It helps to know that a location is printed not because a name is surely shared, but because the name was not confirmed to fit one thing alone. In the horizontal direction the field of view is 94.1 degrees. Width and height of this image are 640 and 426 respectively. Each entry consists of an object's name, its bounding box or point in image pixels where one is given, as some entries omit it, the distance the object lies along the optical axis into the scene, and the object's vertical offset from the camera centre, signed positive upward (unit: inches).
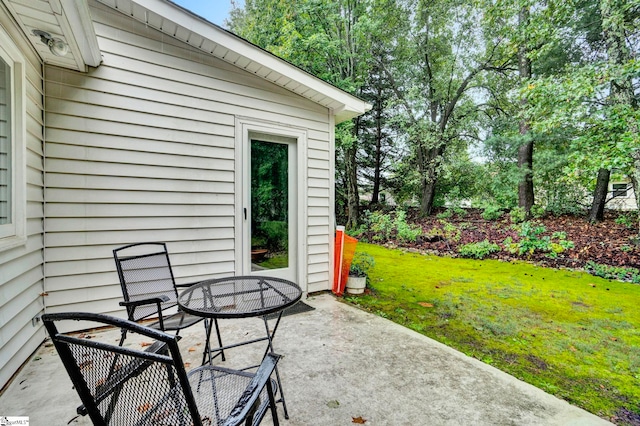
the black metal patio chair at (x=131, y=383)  32.9 -22.5
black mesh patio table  64.1 -23.4
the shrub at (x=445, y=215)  388.2 -11.4
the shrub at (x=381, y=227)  354.9 -25.7
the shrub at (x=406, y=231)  325.6 -28.1
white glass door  144.9 -1.7
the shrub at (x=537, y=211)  316.8 -4.2
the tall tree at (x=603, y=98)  199.8 +82.1
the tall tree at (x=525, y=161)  320.5 +50.9
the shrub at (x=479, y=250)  263.4 -38.6
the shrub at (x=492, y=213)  348.8 -7.4
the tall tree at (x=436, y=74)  368.2 +176.3
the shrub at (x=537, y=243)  240.1 -29.9
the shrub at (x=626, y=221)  261.7 -11.6
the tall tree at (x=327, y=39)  339.3 +201.7
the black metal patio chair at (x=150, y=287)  76.7 -24.5
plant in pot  163.6 -40.9
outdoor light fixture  85.0 +47.7
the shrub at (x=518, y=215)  313.9 -8.5
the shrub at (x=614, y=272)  188.8 -42.6
